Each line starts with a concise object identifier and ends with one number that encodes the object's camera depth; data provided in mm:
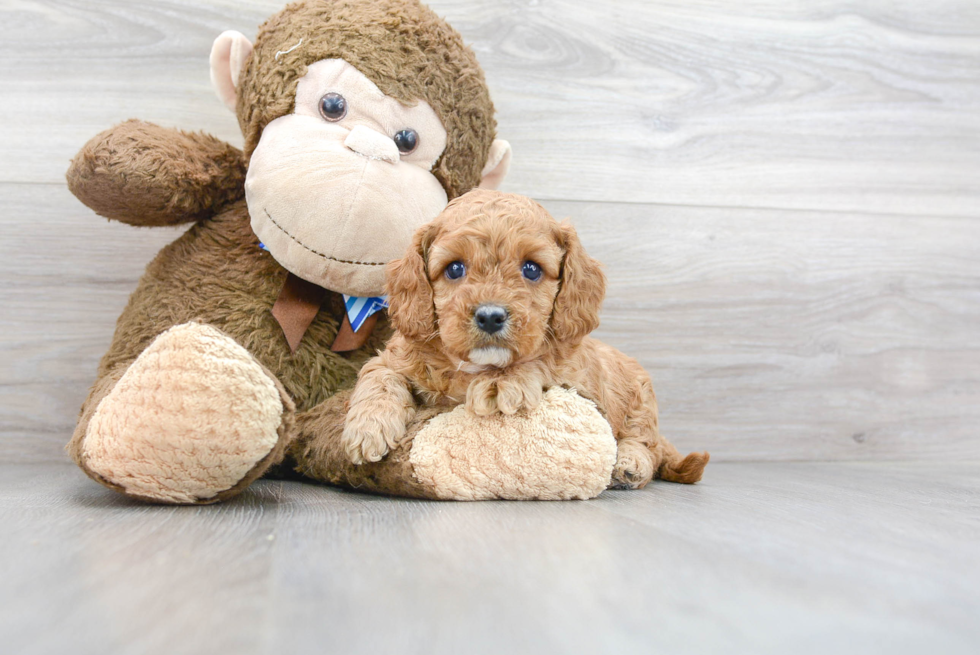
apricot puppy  956
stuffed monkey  917
